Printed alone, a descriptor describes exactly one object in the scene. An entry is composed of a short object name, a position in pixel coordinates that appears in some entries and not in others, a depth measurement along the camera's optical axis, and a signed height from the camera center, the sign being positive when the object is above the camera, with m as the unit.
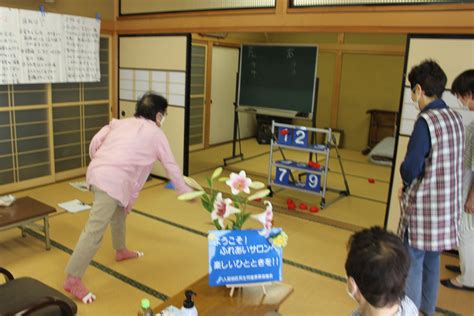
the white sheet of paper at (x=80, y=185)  4.54 -1.23
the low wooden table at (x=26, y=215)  2.90 -1.01
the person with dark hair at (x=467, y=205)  2.27 -0.66
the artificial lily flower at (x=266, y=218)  1.78 -0.57
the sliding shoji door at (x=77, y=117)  4.72 -0.51
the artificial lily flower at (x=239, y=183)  1.80 -0.43
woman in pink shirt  2.46 -0.54
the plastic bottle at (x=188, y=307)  1.57 -0.85
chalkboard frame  4.77 -0.31
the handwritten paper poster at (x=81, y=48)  4.50 +0.27
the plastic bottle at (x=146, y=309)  1.52 -0.84
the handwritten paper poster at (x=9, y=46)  3.91 +0.22
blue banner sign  1.79 -0.75
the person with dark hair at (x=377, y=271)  1.14 -0.49
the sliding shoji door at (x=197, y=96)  6.53 -0.27
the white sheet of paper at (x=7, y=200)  3.14 -0.98
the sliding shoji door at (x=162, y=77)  4.71 +0.00
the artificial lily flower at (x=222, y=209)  1.79 -0.54
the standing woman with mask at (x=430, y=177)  1.90 -0.40
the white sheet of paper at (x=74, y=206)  3.92 -1.25
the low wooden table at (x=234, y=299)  1.72 -0.92
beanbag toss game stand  4.23 -0.83
